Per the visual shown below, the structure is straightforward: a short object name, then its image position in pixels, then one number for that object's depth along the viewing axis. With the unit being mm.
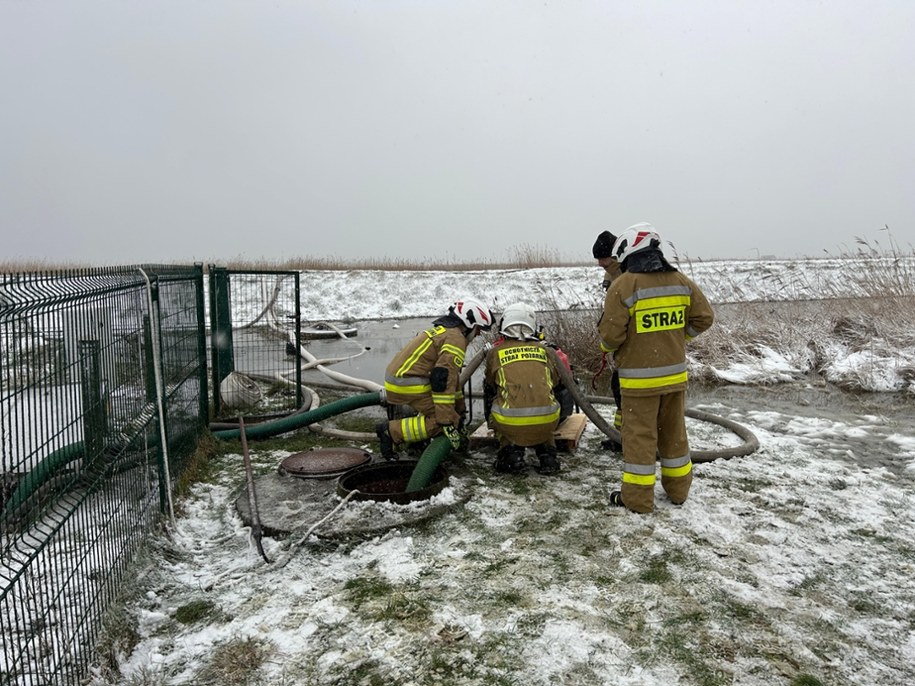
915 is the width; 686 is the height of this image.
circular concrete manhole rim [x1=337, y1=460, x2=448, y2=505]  4473
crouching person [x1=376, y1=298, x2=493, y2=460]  5152
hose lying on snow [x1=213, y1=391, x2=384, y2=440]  6293
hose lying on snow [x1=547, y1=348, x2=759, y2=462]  5488
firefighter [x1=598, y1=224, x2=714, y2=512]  4418
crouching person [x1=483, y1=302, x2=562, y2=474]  5074
